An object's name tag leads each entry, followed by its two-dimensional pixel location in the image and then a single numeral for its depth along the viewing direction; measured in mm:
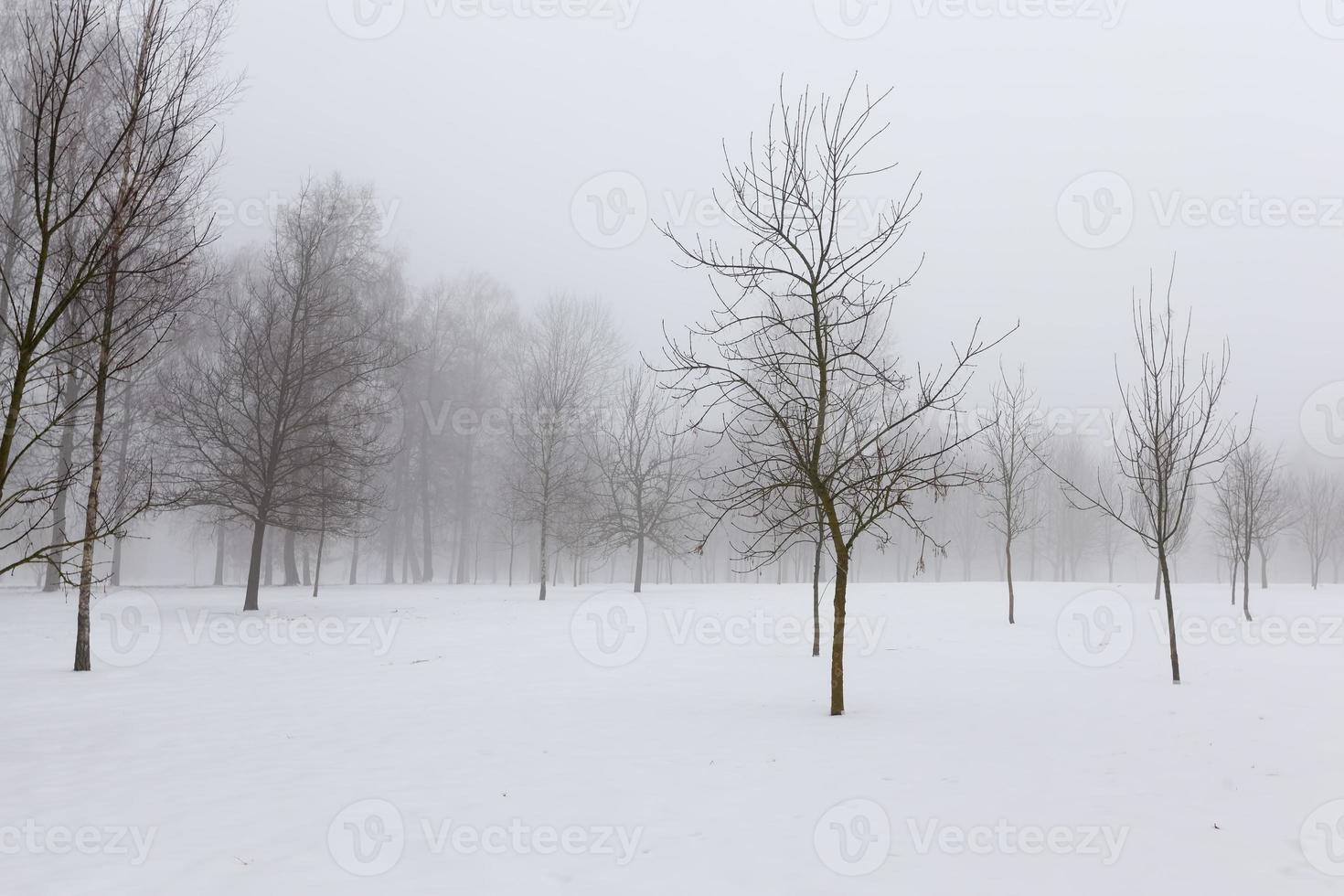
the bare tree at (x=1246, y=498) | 19859
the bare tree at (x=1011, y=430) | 19234
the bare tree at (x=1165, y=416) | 11070
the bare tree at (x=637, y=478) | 29453
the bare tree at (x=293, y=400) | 18781
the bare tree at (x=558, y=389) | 27406
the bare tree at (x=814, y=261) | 8461
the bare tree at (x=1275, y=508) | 28755
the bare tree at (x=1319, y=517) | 39156
